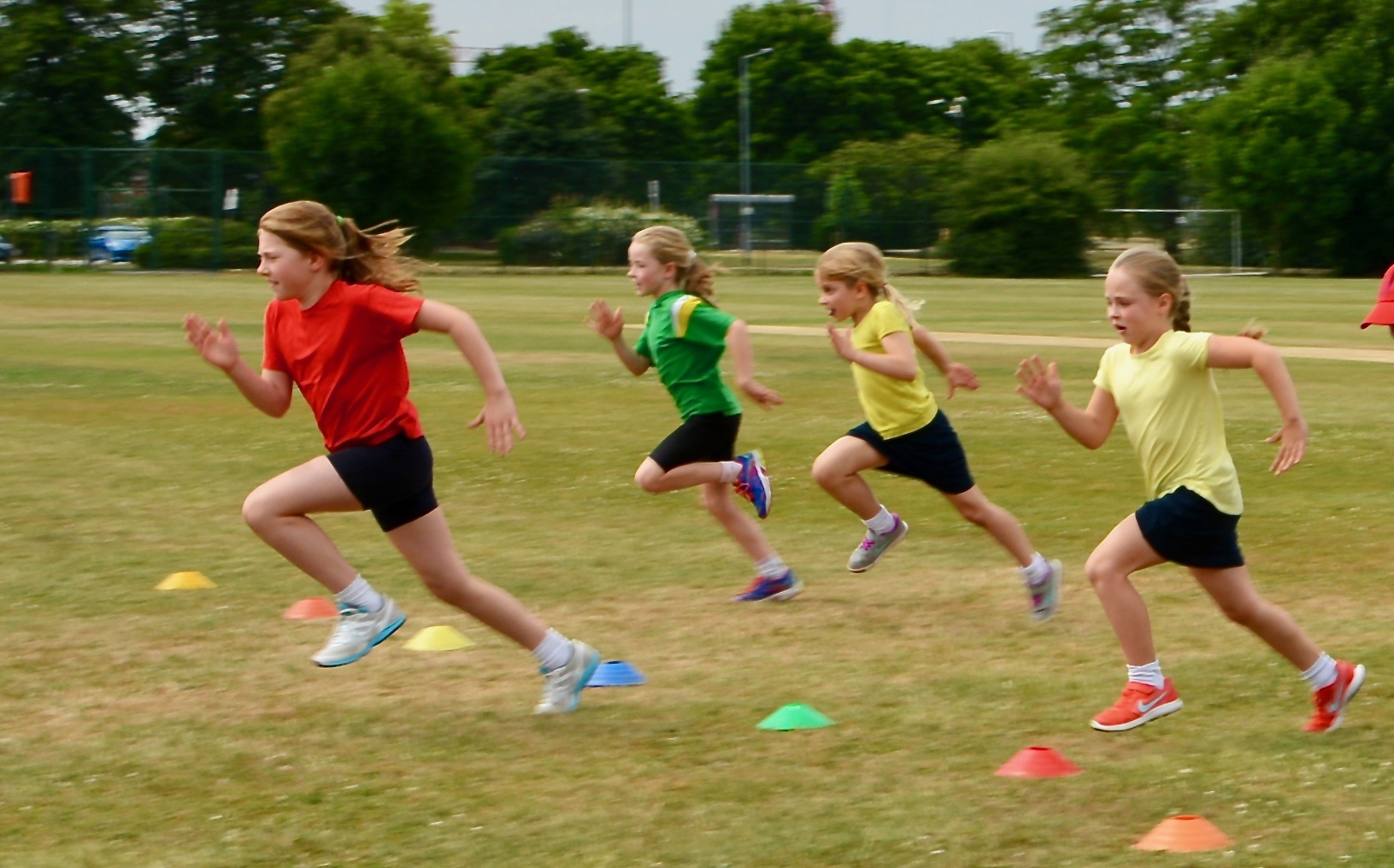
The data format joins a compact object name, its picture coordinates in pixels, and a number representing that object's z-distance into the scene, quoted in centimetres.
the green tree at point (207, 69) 6925
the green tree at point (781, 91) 9550
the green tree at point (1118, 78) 7612
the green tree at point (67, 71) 6312
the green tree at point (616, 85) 9044
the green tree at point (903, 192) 5369
